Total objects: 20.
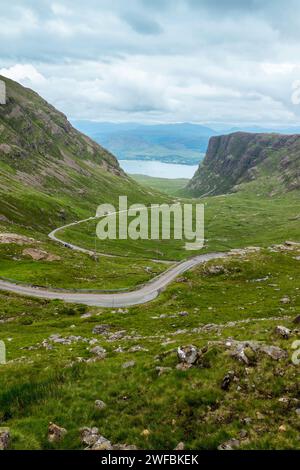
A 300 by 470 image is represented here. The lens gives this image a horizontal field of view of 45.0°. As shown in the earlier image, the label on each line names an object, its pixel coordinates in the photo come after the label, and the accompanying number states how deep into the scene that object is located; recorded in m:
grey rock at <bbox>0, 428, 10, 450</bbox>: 18.38
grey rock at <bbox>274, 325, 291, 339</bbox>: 28.02
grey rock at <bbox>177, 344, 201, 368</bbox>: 25.78
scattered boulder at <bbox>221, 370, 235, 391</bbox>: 22.47
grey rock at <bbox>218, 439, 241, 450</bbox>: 17.97
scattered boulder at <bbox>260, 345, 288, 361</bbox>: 24.41
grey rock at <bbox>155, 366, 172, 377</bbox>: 25.36
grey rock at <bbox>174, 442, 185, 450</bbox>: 18.64
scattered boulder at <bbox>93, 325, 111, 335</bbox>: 52.51
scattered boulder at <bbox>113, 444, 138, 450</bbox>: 19.06
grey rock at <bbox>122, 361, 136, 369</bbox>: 27.70
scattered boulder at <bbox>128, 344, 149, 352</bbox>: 32.94
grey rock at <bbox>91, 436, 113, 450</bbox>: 19.09
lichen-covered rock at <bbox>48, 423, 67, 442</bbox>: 20.03
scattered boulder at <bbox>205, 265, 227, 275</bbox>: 91.56
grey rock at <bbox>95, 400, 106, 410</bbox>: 22.70
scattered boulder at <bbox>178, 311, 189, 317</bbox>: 60.79
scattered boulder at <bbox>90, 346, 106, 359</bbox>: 33.15
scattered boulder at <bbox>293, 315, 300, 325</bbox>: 34.64
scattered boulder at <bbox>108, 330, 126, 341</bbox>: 46.94
